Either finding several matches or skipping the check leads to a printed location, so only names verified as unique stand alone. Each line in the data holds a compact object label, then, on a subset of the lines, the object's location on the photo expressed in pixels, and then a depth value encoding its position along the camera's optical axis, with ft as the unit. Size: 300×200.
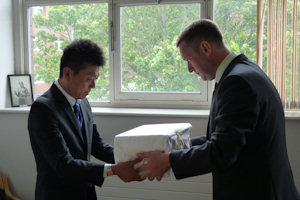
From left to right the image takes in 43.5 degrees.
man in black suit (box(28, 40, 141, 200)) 5.49
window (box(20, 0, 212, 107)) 10.25
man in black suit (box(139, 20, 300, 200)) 4.62
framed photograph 11.14
